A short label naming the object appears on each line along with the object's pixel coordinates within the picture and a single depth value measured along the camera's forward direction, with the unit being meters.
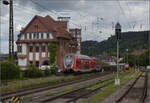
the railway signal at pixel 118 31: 24.47
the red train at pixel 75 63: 39.41
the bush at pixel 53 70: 42.12
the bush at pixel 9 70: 29.08
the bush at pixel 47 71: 39.26
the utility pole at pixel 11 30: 31.13
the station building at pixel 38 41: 61.81
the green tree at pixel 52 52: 58.01
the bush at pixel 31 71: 35.44
